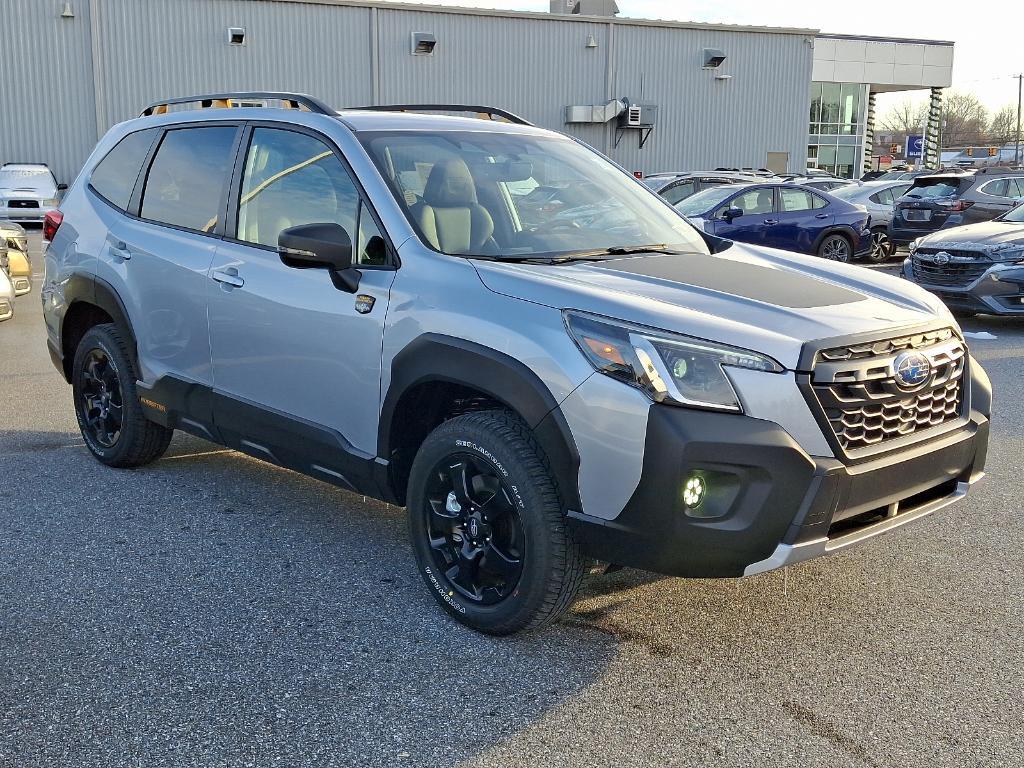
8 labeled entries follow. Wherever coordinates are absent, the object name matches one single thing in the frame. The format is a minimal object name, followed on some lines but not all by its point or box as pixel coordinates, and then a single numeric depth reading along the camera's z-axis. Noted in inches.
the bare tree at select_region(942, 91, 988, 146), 4429.1
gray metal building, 1218.0
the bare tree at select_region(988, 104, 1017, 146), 4315.9
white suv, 962.7
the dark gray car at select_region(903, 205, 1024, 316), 425.7
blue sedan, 615.2
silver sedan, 756.6
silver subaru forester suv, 126.3
